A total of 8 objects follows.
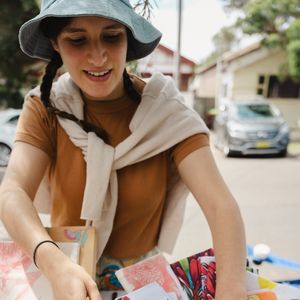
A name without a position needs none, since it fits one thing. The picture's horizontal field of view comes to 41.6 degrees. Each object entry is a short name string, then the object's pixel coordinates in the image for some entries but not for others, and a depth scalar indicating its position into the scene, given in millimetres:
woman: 1025
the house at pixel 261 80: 16469
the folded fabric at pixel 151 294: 949
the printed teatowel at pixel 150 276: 1020
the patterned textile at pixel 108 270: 1239
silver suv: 9430
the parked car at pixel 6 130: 7250
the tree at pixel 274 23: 13242
